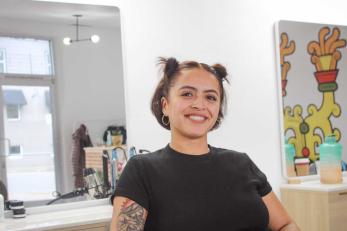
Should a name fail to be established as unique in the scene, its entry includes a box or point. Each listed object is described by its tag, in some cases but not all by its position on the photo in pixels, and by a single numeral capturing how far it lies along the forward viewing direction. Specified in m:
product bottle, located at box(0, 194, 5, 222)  2.21
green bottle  3.07
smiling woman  1.38
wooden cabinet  2.82
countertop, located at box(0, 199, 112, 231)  2.06
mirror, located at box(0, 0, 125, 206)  2.39
